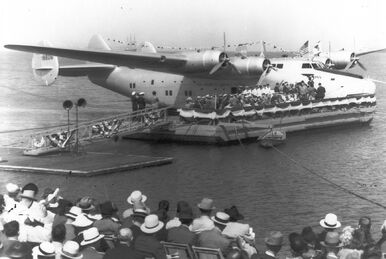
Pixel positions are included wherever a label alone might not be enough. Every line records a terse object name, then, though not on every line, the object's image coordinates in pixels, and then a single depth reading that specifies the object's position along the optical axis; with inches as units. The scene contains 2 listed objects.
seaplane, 1245.1
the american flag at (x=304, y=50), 1667.1
